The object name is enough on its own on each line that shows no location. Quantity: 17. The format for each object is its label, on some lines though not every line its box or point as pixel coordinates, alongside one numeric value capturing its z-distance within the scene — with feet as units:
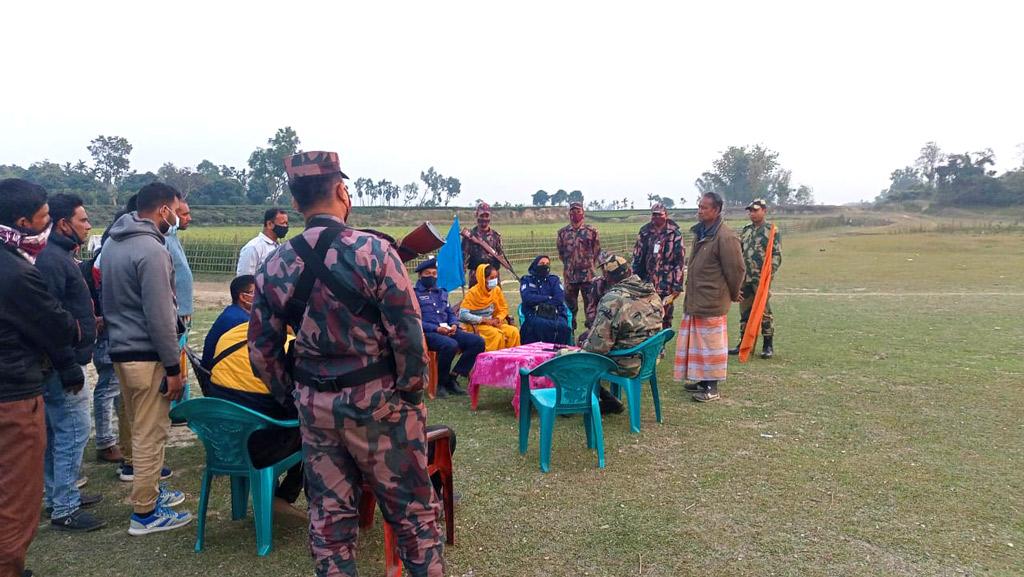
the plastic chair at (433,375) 20.27
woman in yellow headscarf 22.52
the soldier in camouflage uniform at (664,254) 24.54
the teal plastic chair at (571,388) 14.03
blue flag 22.31
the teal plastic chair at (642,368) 15.84
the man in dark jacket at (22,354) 8.84
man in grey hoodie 10.78
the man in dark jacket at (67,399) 11.29
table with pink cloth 17.37
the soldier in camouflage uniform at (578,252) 28.45
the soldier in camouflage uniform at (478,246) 29.27
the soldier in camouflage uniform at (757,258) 24.81
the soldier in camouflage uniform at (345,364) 7.27
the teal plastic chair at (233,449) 10.05
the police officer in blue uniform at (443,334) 20.61
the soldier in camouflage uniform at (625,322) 15.80
